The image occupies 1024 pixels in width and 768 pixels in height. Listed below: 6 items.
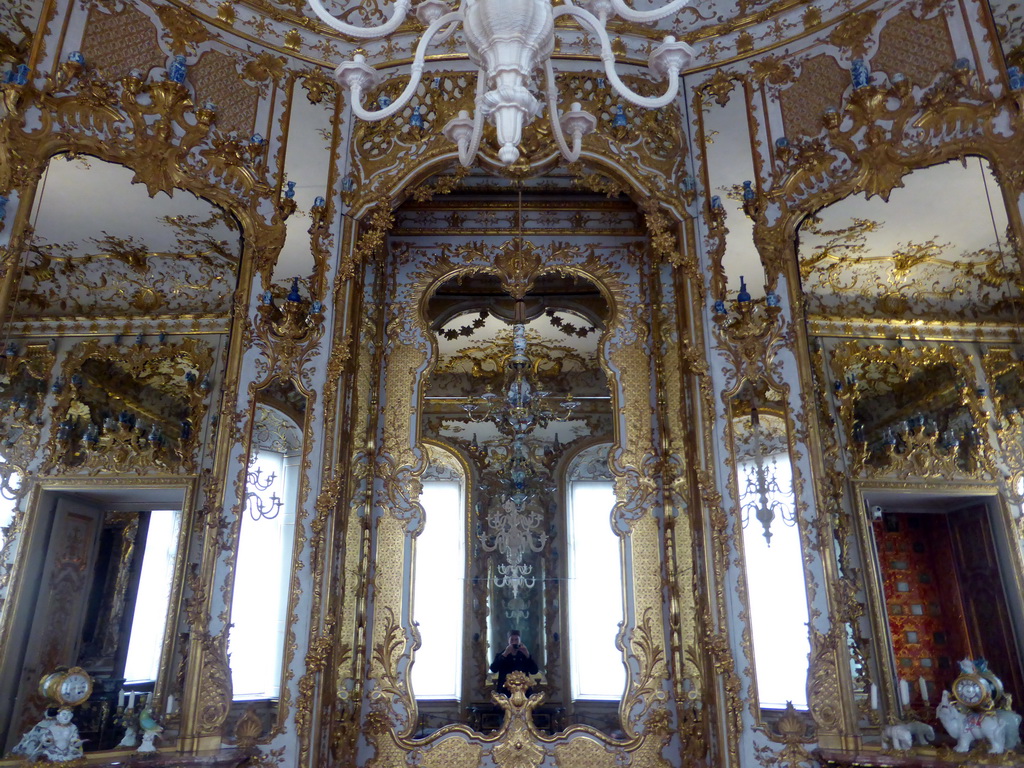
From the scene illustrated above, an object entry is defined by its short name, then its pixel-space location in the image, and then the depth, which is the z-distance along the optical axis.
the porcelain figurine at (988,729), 3.36
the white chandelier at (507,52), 2.62
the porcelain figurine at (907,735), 3.56
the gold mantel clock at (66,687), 3.42
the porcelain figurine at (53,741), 3.30
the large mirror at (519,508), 4.45
